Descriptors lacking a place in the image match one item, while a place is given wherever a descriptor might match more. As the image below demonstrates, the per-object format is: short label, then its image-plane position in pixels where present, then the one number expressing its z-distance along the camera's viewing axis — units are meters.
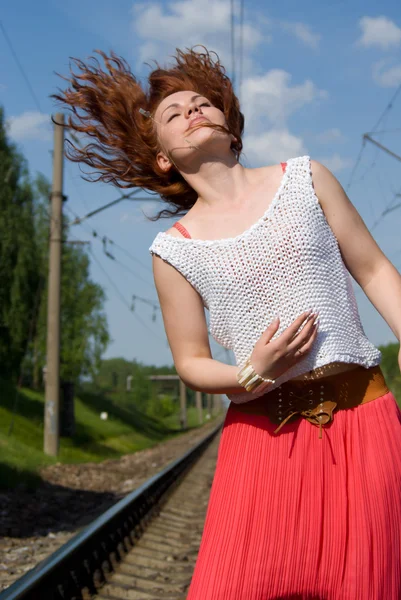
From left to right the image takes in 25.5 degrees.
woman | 2.01
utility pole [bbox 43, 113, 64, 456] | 18.64
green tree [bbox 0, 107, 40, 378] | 38.69
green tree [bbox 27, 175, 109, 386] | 49.78
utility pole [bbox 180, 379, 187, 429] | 60.00
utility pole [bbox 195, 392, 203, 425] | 76.73
